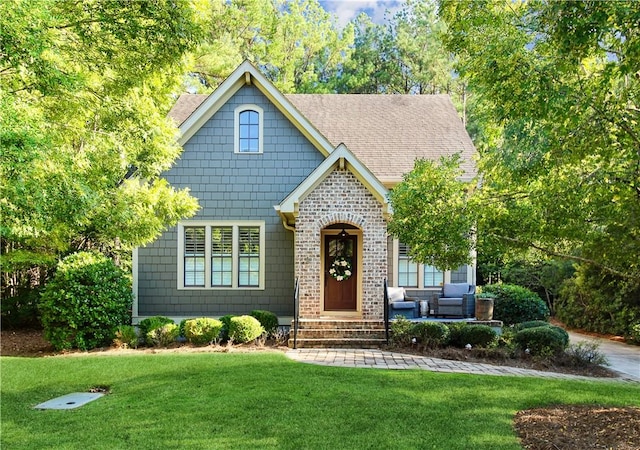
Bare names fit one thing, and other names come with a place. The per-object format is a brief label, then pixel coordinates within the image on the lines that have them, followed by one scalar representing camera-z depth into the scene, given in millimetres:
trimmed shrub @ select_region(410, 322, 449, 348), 11312
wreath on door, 13711
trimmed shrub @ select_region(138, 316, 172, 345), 12012
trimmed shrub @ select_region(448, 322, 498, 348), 11086
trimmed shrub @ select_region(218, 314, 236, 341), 12078
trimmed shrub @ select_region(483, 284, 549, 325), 14125
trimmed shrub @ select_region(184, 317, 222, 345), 11805
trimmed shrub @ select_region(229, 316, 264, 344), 11766
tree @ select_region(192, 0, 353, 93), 27047
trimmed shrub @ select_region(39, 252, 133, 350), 11336
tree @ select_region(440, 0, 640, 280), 4691
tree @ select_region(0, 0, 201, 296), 4785
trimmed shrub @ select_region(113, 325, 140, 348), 11773
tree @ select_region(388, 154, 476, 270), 6578
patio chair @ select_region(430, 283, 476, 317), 13531
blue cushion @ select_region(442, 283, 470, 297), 13961
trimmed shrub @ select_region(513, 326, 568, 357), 10457
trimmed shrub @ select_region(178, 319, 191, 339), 12102
